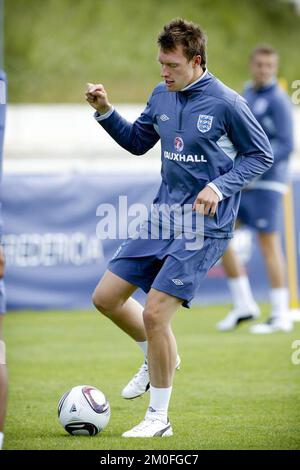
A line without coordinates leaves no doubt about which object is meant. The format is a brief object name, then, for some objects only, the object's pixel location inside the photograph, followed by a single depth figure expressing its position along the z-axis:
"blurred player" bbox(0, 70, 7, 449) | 9.62
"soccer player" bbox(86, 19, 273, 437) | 11.02
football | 11.25
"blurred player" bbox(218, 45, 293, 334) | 20.08
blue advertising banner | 23.22
